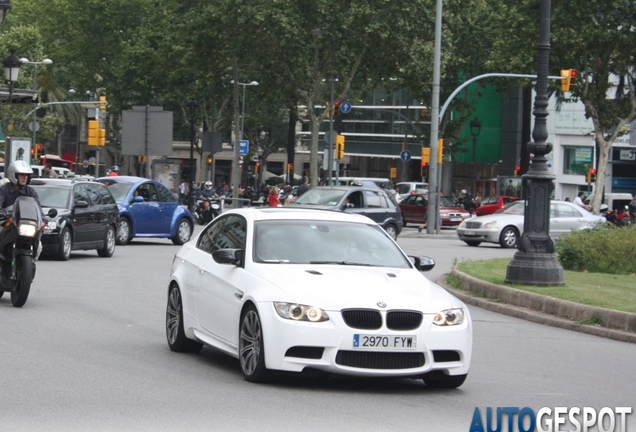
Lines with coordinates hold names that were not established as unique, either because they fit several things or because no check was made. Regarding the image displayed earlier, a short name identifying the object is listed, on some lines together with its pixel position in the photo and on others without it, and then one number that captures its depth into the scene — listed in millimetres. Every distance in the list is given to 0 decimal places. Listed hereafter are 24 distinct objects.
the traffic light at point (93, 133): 50531
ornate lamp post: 18750
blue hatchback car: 30672
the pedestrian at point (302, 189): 55156
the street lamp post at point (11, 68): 37062
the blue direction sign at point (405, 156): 58712
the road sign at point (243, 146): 66188
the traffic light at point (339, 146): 51312
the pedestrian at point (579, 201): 50094
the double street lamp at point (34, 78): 64363
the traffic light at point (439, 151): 45031
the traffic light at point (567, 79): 41188
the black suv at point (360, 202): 34844
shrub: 22484
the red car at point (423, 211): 54062
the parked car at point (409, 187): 62994
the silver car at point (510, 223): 36469
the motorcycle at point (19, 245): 15258
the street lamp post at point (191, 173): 54056
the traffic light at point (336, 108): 51409
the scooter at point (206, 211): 49688
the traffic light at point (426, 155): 45750
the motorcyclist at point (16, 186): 15609
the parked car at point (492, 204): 55344
